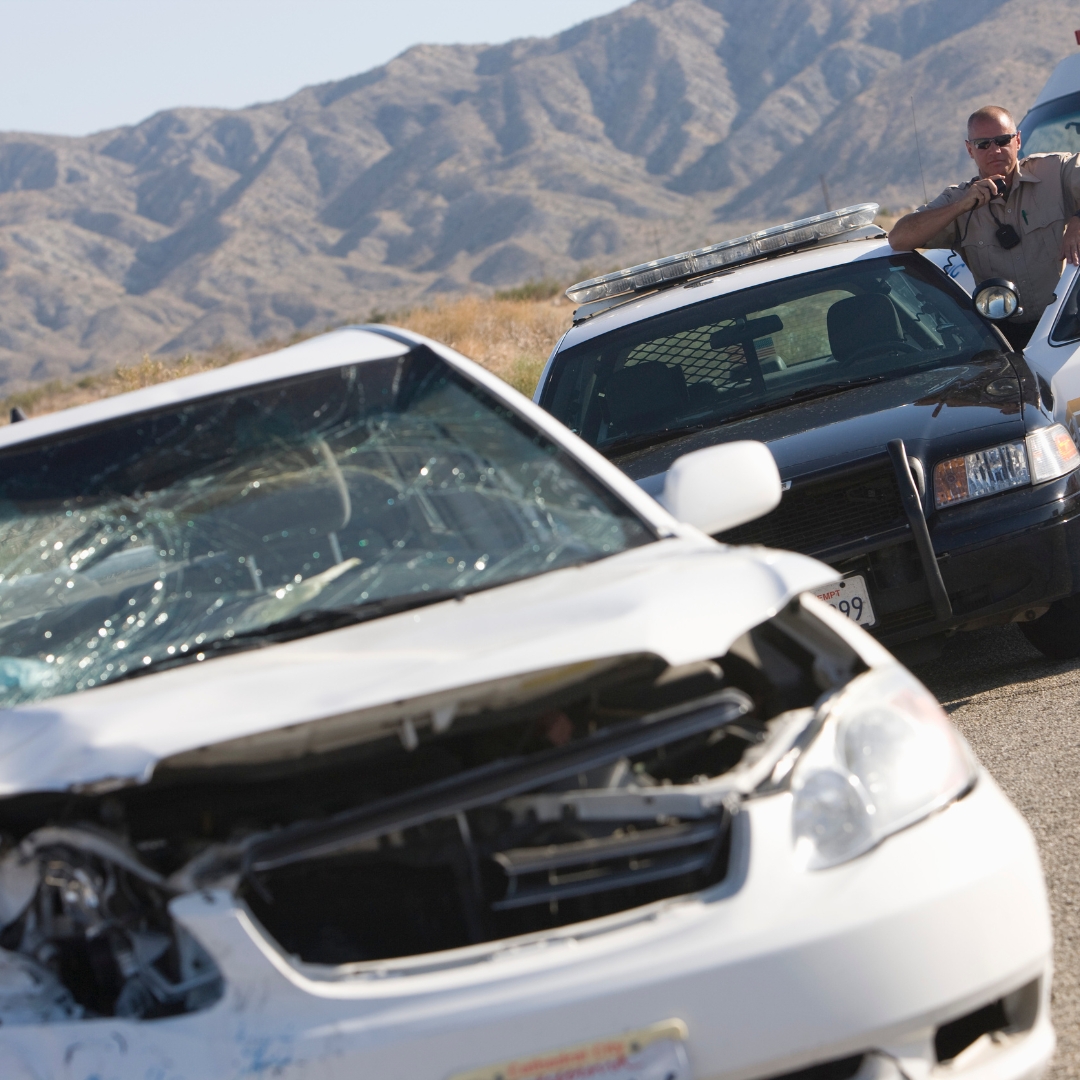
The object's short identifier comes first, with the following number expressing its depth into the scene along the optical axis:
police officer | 13.59
